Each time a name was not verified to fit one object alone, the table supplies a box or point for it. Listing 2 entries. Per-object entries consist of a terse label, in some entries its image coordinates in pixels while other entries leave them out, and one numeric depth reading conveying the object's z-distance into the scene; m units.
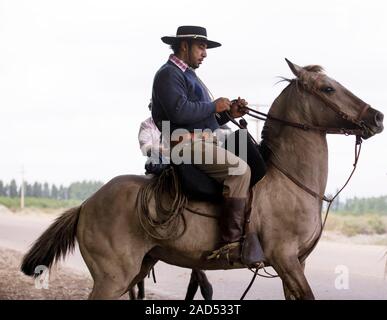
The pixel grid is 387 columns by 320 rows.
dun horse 6.30
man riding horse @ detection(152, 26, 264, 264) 6.26
